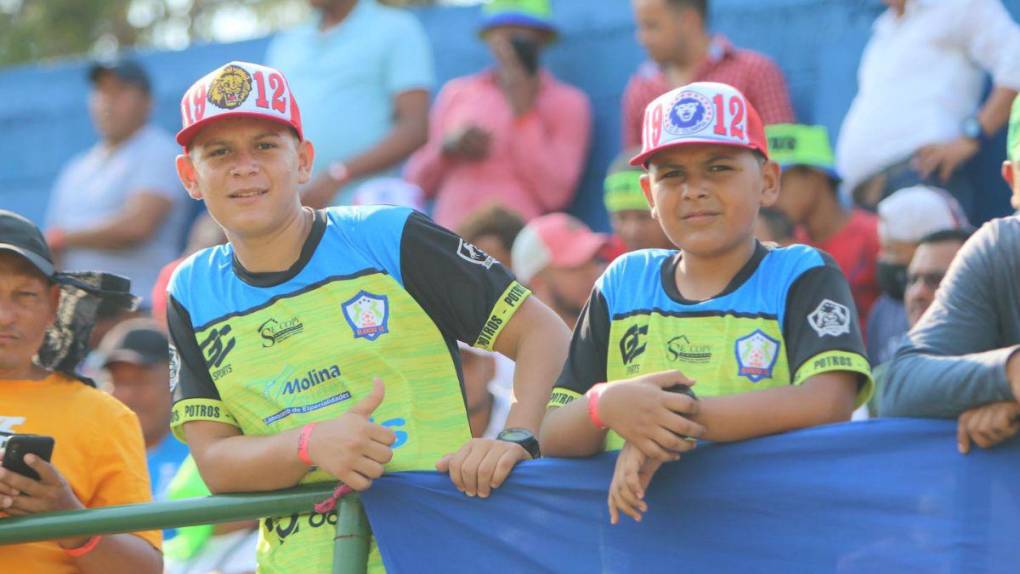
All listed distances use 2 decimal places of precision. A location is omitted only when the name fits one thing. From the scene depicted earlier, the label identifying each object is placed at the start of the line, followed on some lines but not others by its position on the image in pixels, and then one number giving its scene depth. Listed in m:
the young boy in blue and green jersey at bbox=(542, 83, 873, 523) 6.42
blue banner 6.09
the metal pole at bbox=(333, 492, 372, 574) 6.89
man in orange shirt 7.90
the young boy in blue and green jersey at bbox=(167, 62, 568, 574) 7.28
